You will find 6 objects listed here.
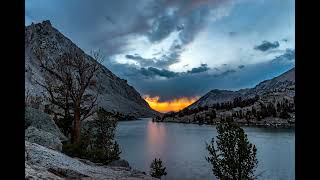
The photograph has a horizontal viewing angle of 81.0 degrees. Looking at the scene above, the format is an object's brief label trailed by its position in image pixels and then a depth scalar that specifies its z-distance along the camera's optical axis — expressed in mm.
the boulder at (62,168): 8912
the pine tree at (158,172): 23085
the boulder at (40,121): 15531
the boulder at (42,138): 13421
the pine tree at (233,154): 18731
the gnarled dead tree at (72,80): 16826
